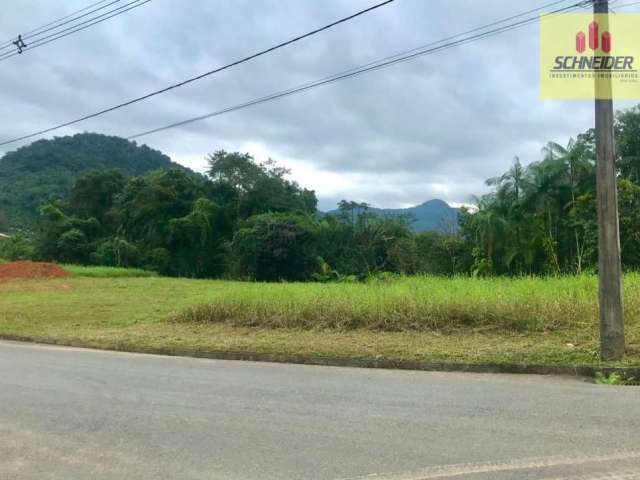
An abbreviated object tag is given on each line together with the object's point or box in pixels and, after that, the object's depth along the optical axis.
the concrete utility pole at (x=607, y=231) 8.58
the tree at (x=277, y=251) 47.62
